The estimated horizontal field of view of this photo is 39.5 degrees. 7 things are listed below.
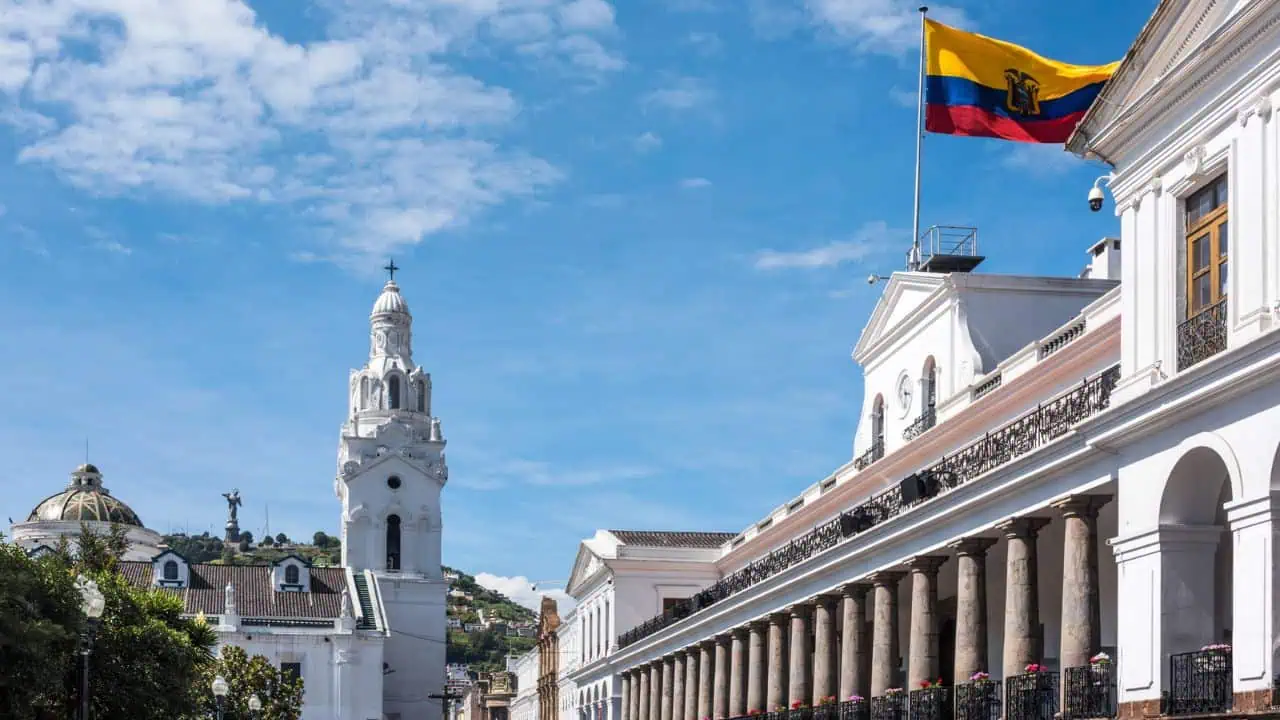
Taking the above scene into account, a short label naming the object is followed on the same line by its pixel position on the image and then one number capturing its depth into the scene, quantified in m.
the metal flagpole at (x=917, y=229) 45.66
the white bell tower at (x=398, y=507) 116.50
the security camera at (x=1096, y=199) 41.72
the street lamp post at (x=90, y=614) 30.52
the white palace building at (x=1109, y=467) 21.22
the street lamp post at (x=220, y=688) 46.76
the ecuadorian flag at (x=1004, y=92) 36.56
